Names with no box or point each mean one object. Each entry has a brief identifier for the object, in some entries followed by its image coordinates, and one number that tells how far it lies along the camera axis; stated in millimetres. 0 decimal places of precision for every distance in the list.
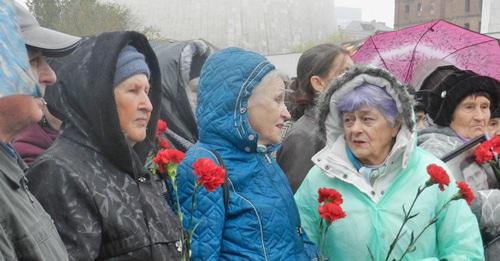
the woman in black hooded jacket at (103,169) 2203
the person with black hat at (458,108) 3664
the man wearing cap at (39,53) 2445
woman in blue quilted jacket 2674
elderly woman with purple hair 2760
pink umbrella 5195
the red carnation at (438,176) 2355
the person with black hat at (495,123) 4375
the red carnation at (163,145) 3270
